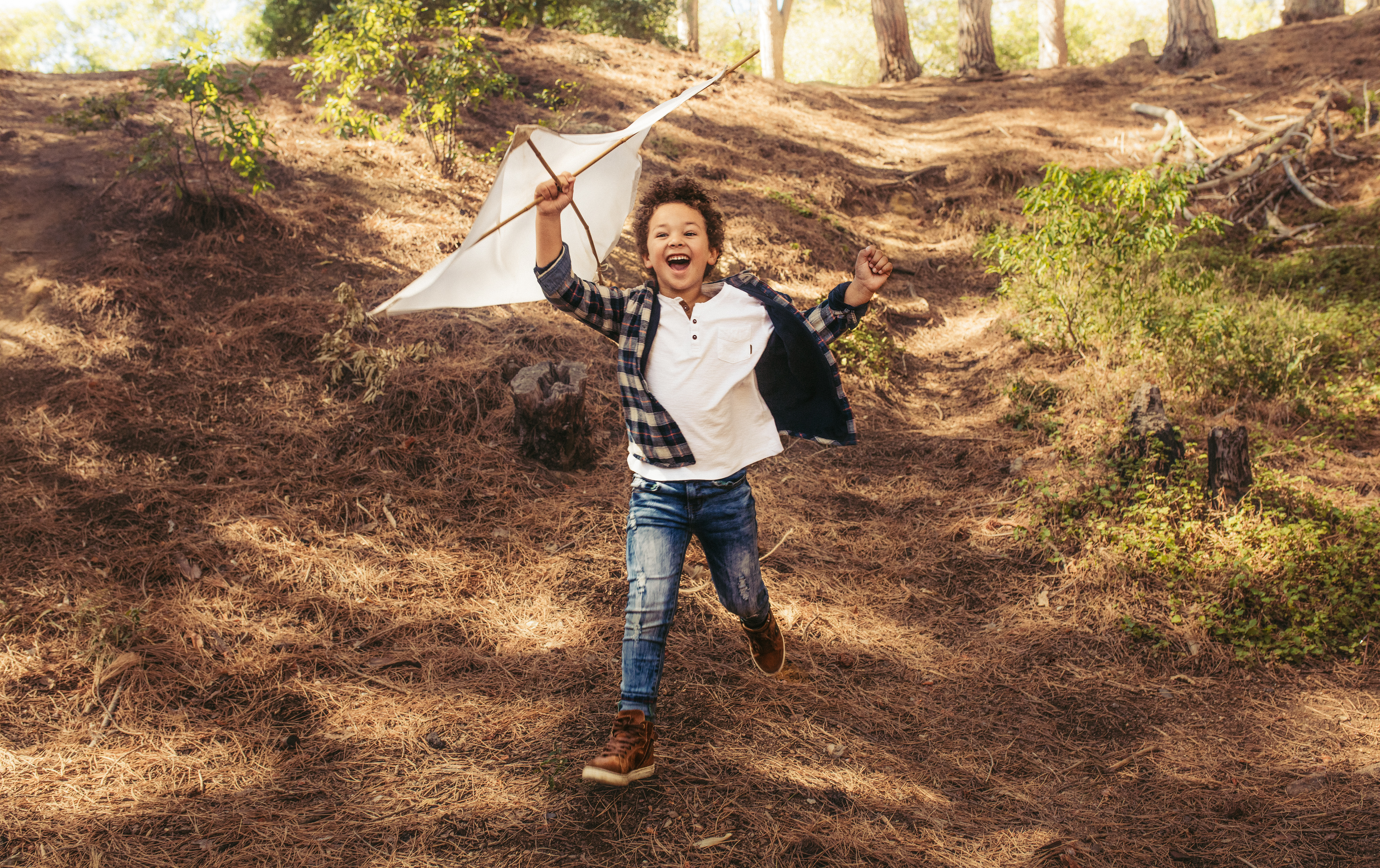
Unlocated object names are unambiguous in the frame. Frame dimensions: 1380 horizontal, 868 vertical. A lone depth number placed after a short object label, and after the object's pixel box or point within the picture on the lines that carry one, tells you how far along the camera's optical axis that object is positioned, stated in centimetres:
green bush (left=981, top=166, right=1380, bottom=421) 515
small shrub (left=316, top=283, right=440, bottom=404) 482
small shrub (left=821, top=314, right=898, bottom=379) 629
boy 256
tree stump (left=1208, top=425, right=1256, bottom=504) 385
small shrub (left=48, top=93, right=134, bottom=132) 662
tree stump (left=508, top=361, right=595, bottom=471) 455
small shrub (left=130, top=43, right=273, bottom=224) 536
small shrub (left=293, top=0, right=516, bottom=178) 670
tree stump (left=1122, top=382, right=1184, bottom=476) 412
